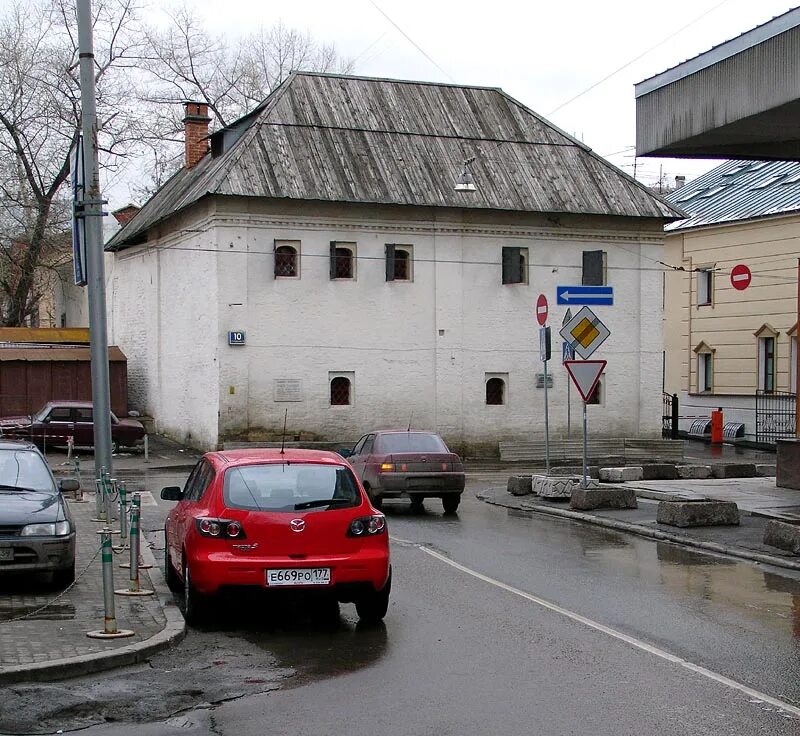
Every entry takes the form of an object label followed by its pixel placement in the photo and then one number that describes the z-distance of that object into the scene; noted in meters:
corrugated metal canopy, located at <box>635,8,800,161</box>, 15.35
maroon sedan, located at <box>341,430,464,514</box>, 20.03
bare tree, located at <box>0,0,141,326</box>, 48.03
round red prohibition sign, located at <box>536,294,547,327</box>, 23.58
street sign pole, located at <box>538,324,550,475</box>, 23.88
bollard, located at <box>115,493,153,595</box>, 11.33
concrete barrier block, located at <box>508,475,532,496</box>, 22.50
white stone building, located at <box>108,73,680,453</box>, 33.47
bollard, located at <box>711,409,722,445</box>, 40.06
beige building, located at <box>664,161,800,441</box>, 39.62
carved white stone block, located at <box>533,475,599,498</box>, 21.02
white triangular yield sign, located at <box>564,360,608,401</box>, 19.47
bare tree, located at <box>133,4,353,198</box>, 54.06
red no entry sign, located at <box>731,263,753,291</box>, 35.84
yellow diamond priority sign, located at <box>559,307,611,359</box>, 19.78
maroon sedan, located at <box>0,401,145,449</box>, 33.25
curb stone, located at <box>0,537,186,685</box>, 7.94
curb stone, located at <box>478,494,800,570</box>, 13.83
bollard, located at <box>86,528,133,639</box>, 9.20
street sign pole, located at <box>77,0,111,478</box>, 17.20
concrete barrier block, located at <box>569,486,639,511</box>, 19.27
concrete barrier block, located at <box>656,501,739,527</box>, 16.56
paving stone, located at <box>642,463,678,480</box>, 24.16
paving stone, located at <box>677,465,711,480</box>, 24.61
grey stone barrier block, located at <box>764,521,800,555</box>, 14.09
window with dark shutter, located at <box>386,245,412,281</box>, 35.08
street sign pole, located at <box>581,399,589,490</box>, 20.10
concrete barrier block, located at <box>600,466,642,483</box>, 23.88
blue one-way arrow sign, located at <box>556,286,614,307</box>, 19.98
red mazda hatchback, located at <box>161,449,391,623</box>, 9.74
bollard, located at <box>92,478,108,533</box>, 17.57
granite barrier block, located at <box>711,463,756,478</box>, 24.86
